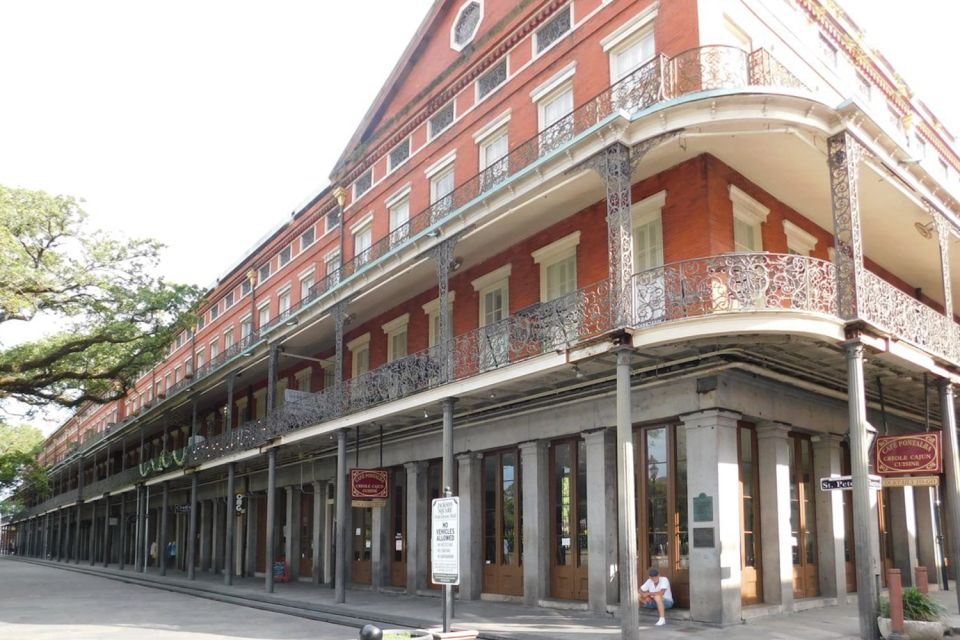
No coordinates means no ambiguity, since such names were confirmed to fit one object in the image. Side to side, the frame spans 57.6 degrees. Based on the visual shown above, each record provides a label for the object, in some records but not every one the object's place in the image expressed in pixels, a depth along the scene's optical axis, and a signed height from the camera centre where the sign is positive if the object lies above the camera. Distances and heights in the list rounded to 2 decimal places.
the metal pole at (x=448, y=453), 12.45 +0.33
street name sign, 11.01 -0.17
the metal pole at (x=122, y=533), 39.31 -2.58
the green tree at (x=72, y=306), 22.36 +4.61
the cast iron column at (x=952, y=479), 12.84 -0.15
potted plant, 10.30 -1.77
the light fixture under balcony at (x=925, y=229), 15.54 +4.24
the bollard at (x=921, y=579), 11.94 -1.49
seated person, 13.18 -1.80
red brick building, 12.12 +2.56
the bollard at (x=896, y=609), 10.34 -1.64
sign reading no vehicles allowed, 12.11 -0.95
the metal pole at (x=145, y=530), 35.84 -2.23
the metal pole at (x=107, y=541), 42.12 -3.15
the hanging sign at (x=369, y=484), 19.20 -0.22
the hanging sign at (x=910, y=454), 12.24 +0.21
